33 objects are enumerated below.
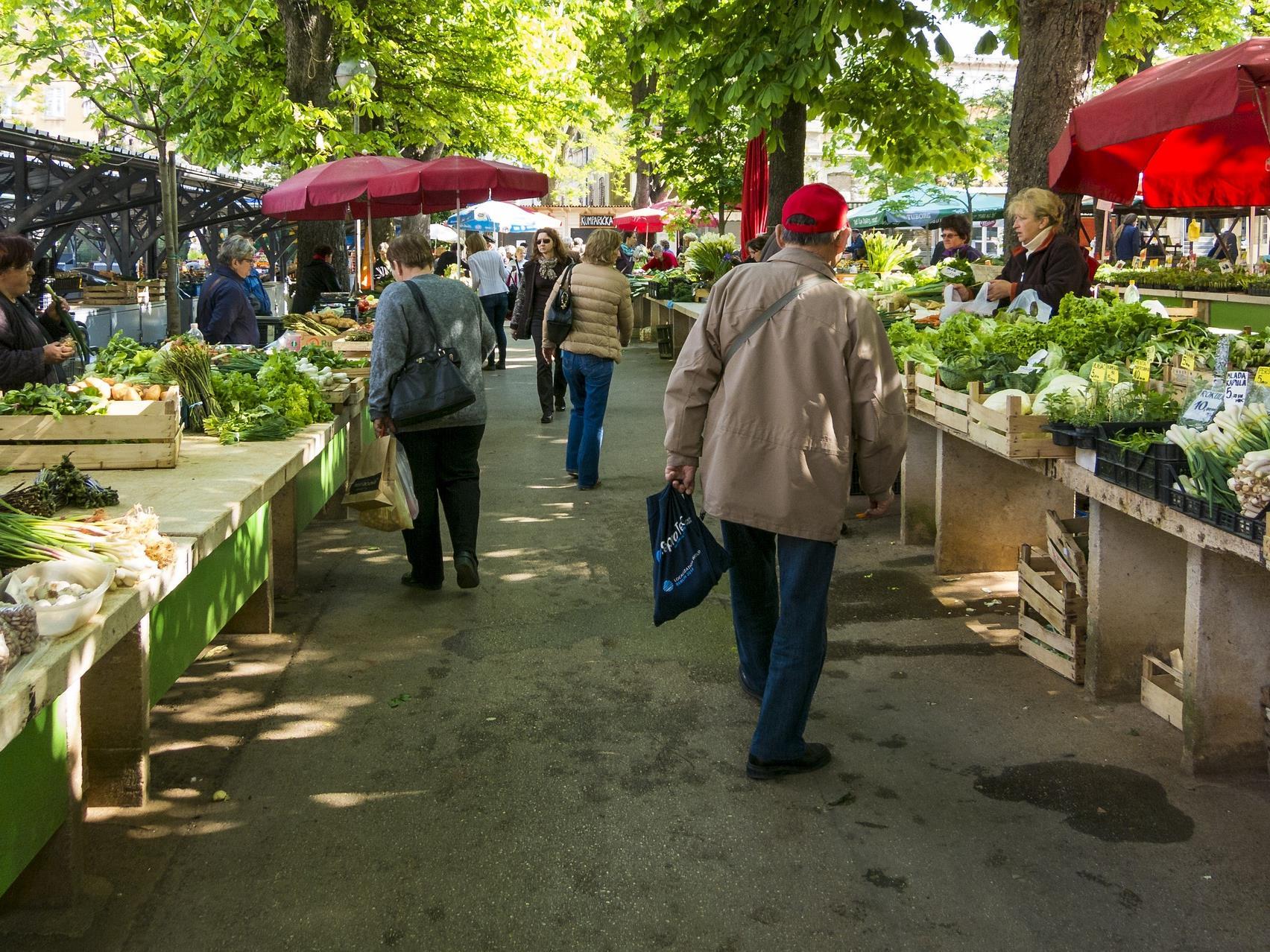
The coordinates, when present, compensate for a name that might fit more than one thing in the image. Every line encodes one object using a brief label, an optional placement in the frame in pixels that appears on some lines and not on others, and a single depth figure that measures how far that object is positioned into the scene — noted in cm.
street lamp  1567
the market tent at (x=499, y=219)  2920
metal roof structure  1695
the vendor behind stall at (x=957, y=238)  1234
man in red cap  390
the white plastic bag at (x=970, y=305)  749
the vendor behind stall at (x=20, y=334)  577
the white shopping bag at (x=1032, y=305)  675
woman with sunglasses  1201
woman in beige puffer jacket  884
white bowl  301
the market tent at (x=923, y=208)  2630
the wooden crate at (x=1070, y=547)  501
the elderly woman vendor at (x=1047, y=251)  695
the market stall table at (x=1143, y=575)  405
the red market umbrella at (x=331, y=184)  1169
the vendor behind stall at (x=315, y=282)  1351
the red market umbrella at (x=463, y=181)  1188
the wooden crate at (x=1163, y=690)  446
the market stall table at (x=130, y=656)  296
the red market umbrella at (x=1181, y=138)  600
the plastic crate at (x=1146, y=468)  414
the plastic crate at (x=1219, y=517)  363
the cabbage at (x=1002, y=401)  513
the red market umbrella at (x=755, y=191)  1352
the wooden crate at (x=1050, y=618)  494
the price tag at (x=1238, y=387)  412
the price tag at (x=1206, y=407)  427
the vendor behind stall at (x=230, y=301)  934
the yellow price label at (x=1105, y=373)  492
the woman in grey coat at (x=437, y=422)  601
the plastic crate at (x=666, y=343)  1952
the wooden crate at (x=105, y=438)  502
